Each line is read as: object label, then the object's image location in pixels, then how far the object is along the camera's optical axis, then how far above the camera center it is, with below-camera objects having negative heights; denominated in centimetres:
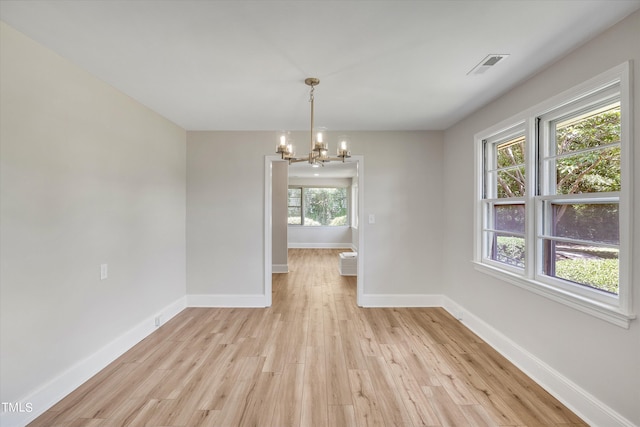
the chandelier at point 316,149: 226 +51
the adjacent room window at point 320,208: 1006 +18
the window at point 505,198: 264 +15
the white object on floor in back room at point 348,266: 598 -109
